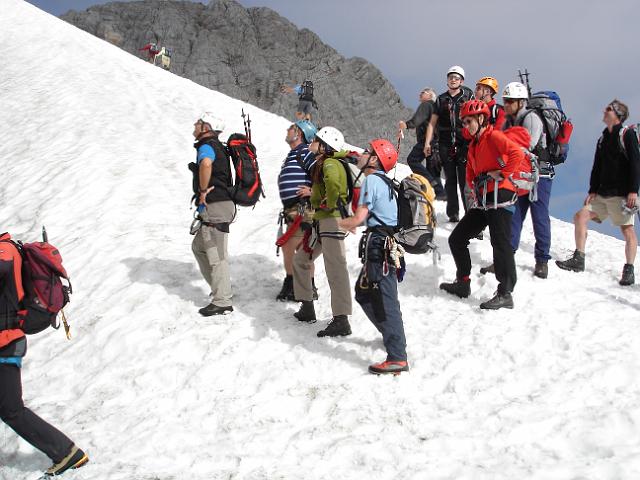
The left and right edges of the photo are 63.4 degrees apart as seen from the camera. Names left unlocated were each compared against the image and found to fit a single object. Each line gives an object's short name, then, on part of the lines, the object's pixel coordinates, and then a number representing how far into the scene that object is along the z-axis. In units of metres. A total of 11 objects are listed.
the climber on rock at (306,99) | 22.05
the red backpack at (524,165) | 7.50
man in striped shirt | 8.11
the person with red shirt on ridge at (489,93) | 9.38
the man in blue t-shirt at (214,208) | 7.84
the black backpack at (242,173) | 7.93
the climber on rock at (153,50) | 36.34
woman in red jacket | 7.43
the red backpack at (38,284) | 5.25
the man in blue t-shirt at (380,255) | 6.32
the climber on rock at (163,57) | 35.94
